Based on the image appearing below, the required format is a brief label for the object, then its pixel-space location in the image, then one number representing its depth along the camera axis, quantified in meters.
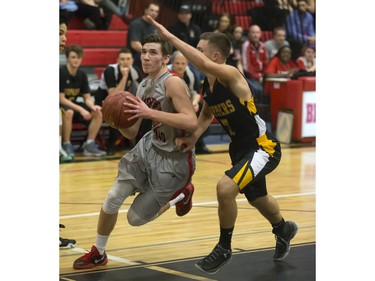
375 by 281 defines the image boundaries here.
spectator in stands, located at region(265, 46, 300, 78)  13.96
